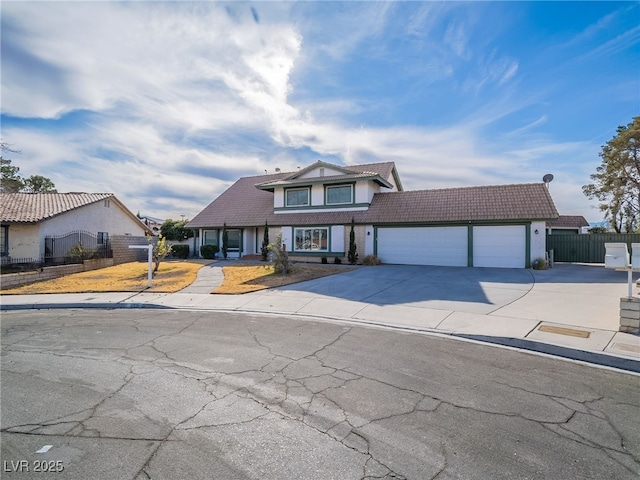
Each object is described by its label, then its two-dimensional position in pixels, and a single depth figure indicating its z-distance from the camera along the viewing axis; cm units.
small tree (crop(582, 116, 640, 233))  2870
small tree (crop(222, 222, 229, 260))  2610
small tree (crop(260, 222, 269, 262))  2383
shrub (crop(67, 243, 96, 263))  2048
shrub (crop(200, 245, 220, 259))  2641
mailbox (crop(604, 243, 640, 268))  730
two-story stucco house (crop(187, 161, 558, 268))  1841
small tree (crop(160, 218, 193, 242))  2986
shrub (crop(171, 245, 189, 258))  2814
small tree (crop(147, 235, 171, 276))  1855
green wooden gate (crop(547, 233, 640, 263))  2214
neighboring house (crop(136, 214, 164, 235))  3789
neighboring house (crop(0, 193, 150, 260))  2119
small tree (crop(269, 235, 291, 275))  1622
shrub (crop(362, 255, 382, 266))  2030
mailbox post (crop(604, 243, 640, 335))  688
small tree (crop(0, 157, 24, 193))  2594
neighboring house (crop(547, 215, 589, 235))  3372
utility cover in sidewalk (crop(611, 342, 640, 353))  591
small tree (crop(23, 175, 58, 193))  4750
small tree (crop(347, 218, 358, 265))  2111
